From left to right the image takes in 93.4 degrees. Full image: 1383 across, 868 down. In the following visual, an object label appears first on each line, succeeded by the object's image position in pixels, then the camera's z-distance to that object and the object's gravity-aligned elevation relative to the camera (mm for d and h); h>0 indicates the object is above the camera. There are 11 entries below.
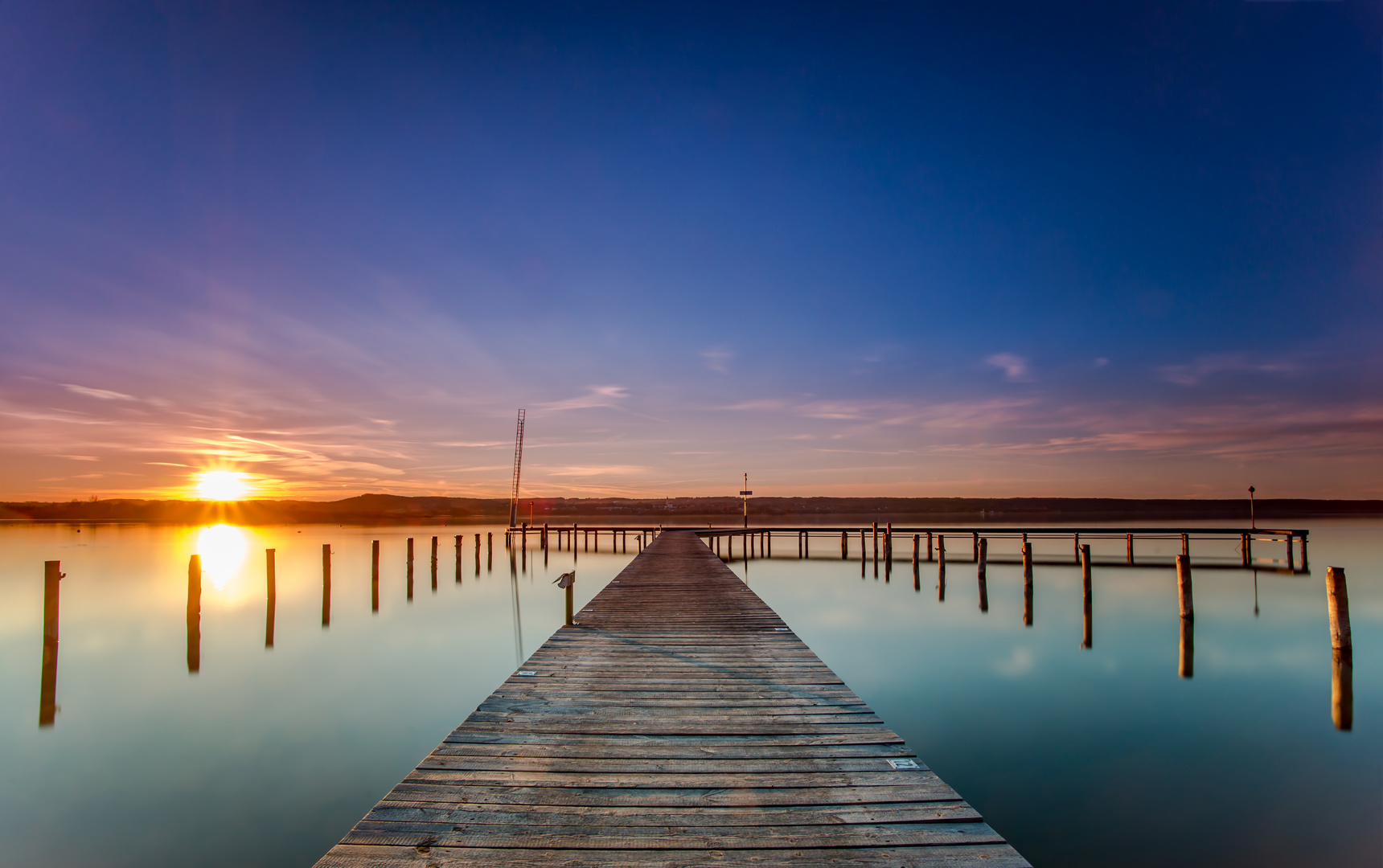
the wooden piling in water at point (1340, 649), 10992 -3464
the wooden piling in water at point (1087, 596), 15328 -3176
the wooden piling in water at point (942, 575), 21953 -3653
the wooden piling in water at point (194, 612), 14258 -3145
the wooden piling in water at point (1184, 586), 14899 -2757
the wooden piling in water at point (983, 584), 19609 -3487
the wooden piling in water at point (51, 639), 11930 -3165
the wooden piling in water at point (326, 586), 19031 -3434
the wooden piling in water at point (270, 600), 16730 -3508
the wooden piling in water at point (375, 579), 20922 -3567
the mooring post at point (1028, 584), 18077 -3256
